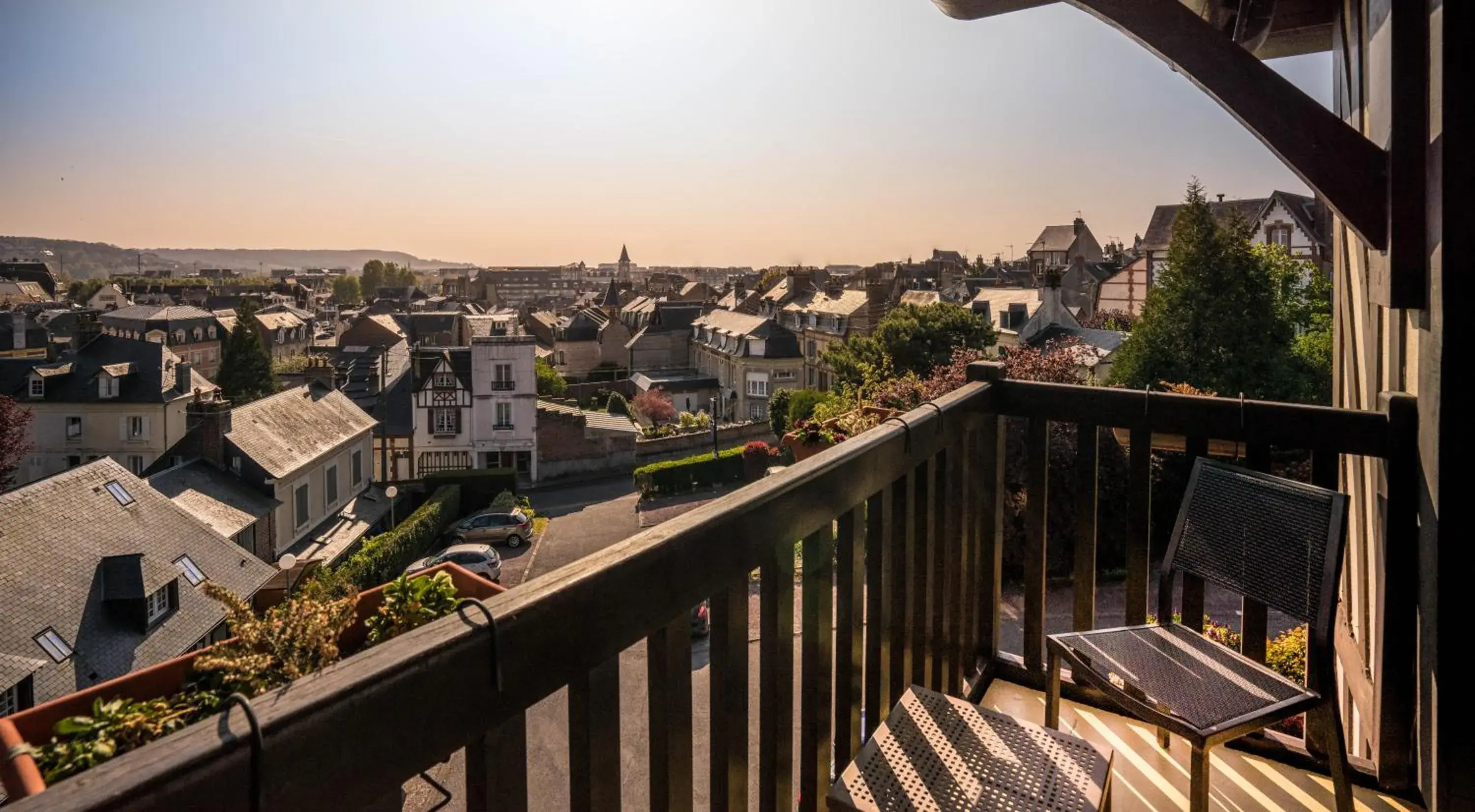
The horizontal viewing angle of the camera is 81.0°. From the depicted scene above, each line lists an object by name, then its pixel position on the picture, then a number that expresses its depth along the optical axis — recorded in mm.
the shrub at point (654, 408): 41219
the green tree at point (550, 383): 41719
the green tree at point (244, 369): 41781
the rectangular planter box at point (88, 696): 1680
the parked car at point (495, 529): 23359
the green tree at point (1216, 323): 19562
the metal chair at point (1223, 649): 2018
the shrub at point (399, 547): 19062
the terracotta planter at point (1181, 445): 2783
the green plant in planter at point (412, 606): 1856
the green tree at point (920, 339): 25328
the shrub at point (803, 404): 29422
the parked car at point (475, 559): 18906
